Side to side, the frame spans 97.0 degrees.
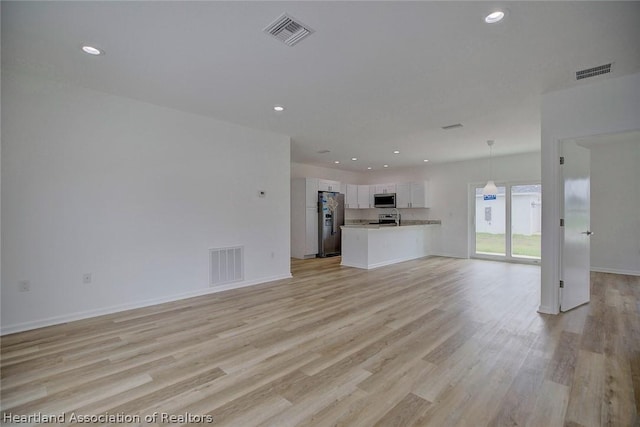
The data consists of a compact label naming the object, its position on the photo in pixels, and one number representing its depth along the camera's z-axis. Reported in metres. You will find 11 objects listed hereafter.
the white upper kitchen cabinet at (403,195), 8.65
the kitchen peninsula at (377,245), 6.51
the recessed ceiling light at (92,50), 2.55
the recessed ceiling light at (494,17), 2.09
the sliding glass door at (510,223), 6.95
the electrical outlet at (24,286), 3.03
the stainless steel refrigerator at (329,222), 8.36
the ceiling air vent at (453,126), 4.73
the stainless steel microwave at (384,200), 8.98
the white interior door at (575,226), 3.55
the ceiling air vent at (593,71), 2.87
